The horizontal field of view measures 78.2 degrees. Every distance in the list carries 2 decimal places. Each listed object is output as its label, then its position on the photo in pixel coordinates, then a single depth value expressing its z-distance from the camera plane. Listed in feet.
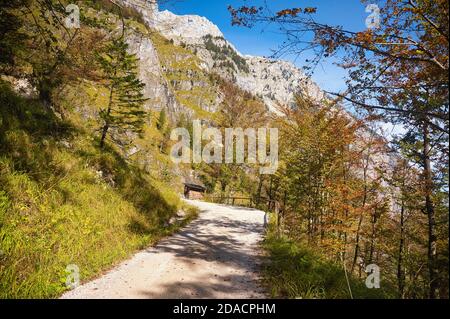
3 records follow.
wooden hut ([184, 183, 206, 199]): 127.54
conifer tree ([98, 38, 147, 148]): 48.55
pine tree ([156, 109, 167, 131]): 286.05
